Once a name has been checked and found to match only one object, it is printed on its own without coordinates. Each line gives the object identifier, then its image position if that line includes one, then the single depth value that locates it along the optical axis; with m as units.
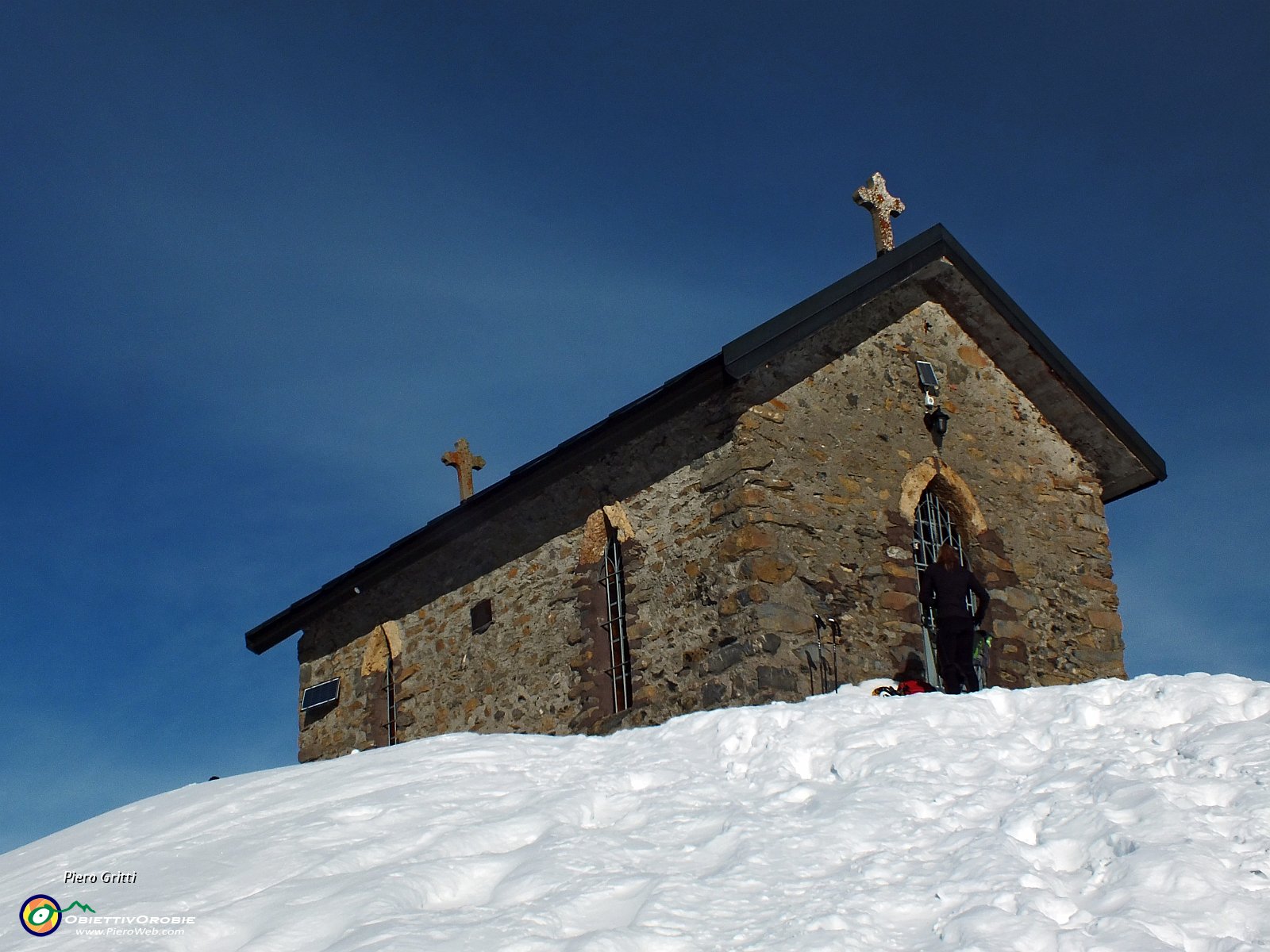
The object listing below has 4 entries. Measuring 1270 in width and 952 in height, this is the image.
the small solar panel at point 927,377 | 12.45
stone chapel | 10.86
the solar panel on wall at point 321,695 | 15.28
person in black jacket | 10.34
